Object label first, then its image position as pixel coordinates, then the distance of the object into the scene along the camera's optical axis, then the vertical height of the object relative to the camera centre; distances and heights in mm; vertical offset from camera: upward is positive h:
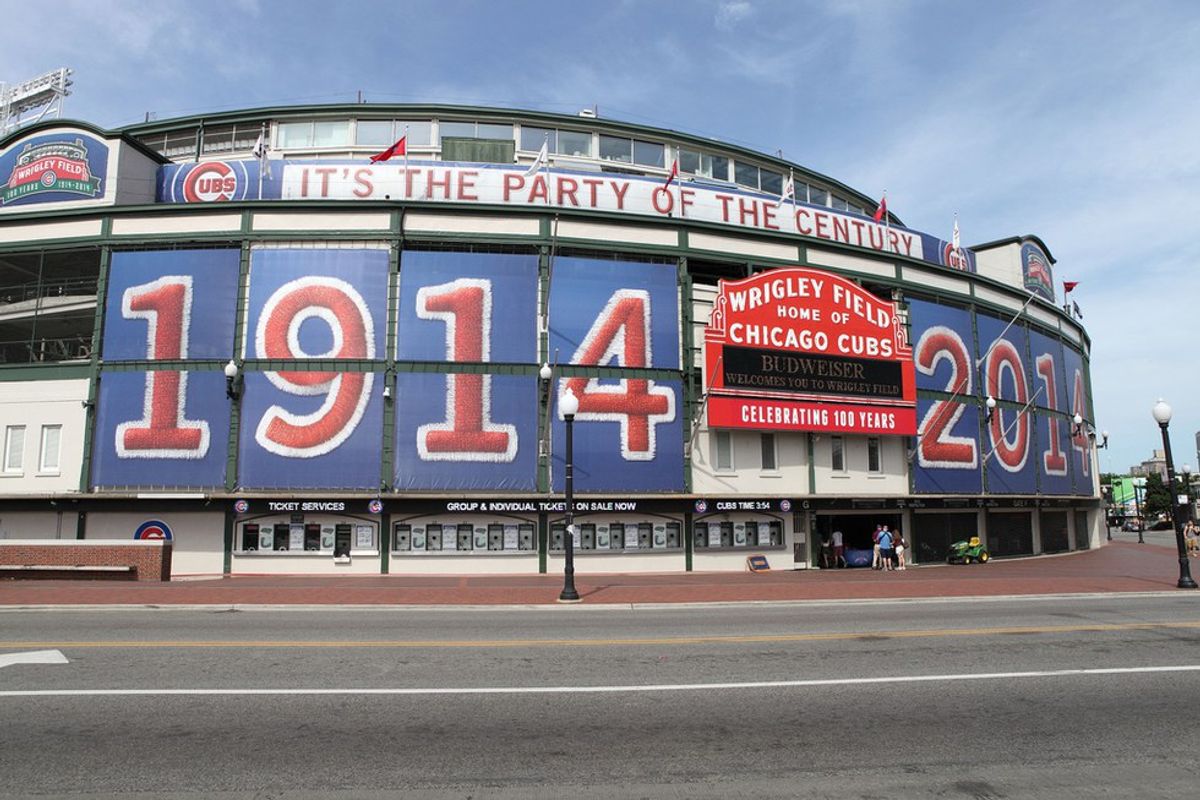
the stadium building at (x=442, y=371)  26469 +4876
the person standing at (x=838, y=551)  29844 -2030
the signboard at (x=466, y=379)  26734 +4465
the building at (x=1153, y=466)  183262 +8486
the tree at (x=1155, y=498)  118500 +225
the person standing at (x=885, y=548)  28828 -1849
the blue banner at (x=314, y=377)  26344 +4478
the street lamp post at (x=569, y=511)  18625 -250
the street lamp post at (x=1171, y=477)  20922 +659
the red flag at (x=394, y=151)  28778 +13587
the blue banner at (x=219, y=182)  29547 +12917
